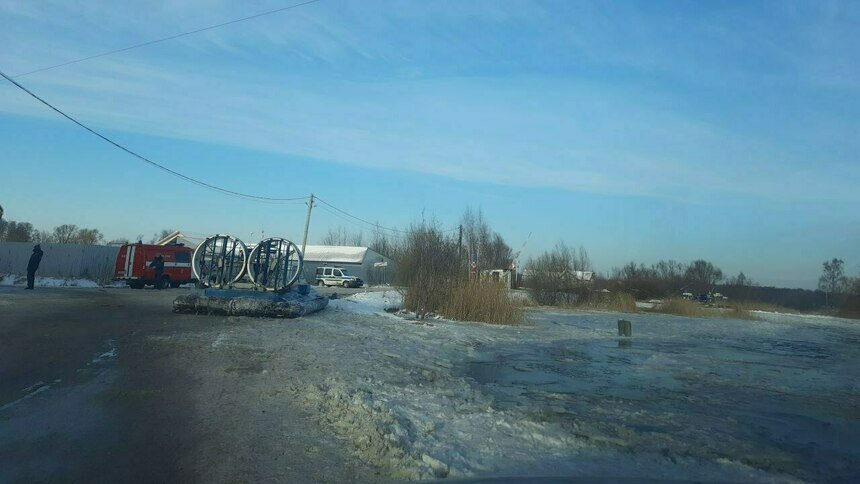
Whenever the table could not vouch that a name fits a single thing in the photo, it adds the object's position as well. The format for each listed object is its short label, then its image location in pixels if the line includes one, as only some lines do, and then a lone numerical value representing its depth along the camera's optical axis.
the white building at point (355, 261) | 76.94
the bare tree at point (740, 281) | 77.39
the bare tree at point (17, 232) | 84.24
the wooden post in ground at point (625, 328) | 20.39
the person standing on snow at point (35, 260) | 25.69
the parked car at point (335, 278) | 60.97
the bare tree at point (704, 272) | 82.57
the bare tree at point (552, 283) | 44.60
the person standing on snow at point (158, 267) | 32.78
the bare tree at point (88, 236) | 95.06
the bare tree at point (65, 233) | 97.23
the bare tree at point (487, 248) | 34.12
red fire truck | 32.94
